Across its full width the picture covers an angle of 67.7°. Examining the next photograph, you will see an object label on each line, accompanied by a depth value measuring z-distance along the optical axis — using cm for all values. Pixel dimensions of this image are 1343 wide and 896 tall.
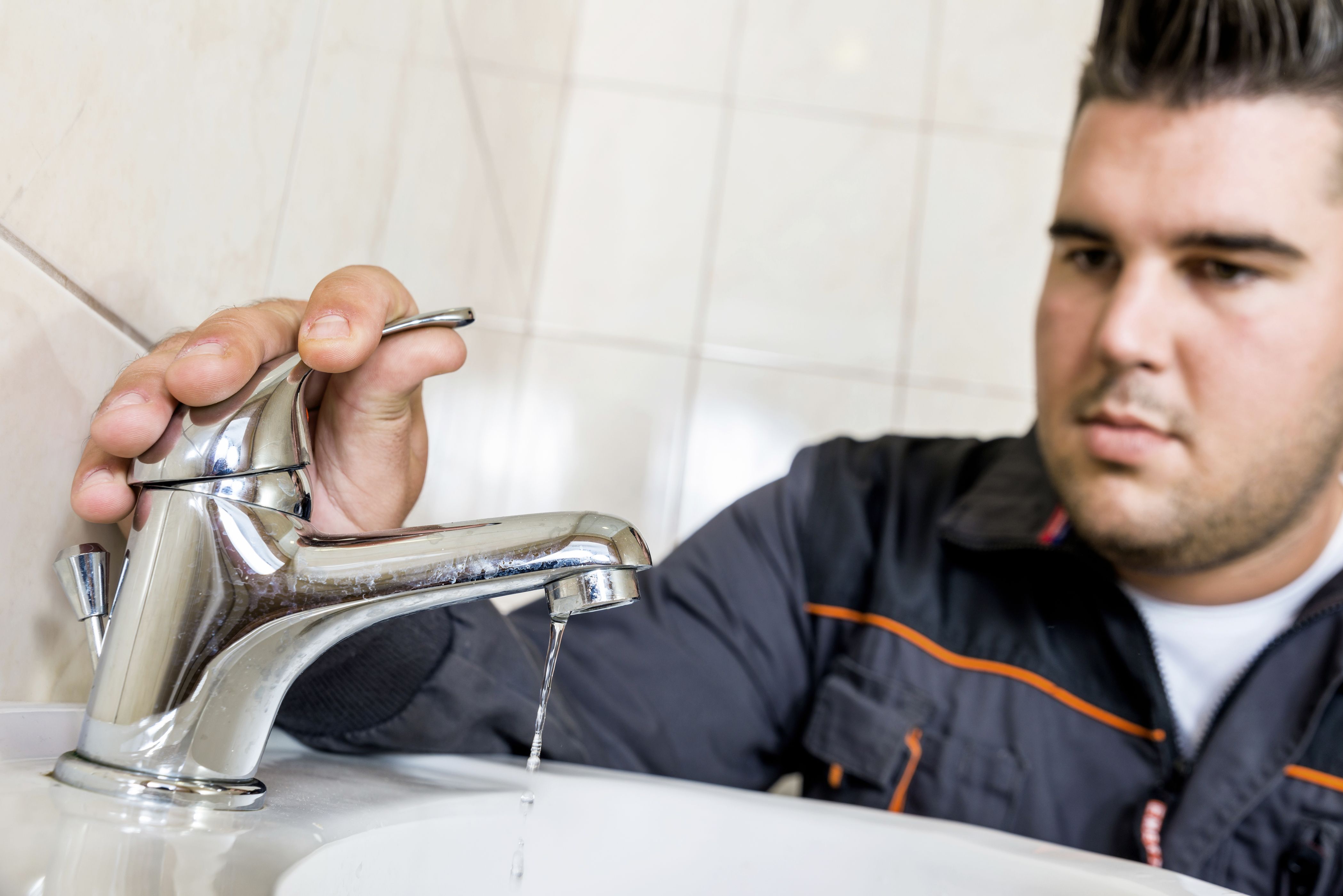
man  70
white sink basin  24
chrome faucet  29
